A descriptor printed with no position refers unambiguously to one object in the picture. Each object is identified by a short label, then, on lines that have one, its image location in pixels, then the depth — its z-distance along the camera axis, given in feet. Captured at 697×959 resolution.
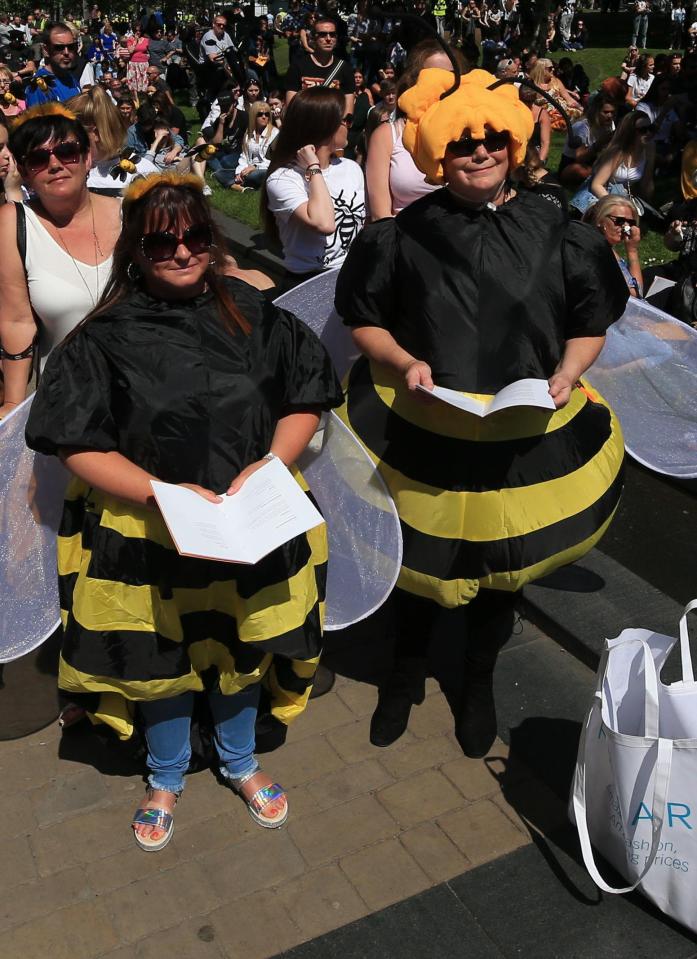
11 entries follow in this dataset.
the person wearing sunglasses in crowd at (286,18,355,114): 30.60
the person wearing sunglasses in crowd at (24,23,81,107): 27.99
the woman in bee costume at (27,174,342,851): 8.09
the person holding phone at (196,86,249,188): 40.96
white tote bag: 8.04
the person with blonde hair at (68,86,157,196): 13.84
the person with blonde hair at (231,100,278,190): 39.11
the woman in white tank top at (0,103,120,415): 10.22
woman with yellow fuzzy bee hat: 8.96
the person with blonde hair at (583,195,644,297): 15.92
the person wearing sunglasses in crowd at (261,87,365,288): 13.64
